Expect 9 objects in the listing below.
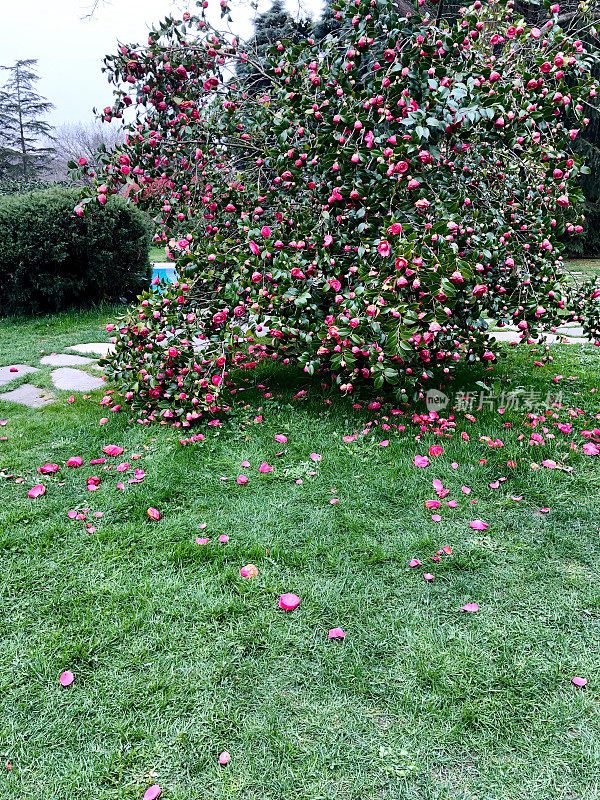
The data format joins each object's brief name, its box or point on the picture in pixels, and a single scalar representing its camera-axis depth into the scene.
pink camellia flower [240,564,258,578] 1.76
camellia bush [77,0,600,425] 2.38
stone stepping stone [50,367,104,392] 3.57
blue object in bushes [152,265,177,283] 7.63
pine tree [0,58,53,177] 21.62
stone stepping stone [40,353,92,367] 4.10
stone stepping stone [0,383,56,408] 3.30
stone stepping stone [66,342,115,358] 4.35
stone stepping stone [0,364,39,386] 3.72
